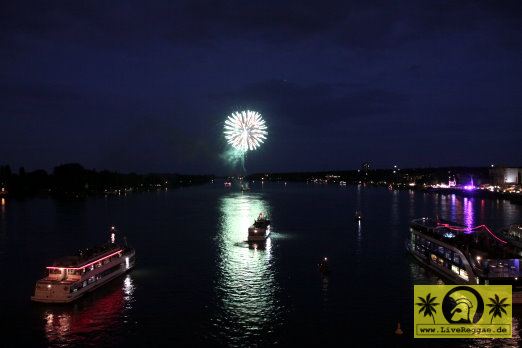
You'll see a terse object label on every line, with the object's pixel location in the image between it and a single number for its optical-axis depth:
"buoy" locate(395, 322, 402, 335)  28.94
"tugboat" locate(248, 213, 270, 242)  61.31
